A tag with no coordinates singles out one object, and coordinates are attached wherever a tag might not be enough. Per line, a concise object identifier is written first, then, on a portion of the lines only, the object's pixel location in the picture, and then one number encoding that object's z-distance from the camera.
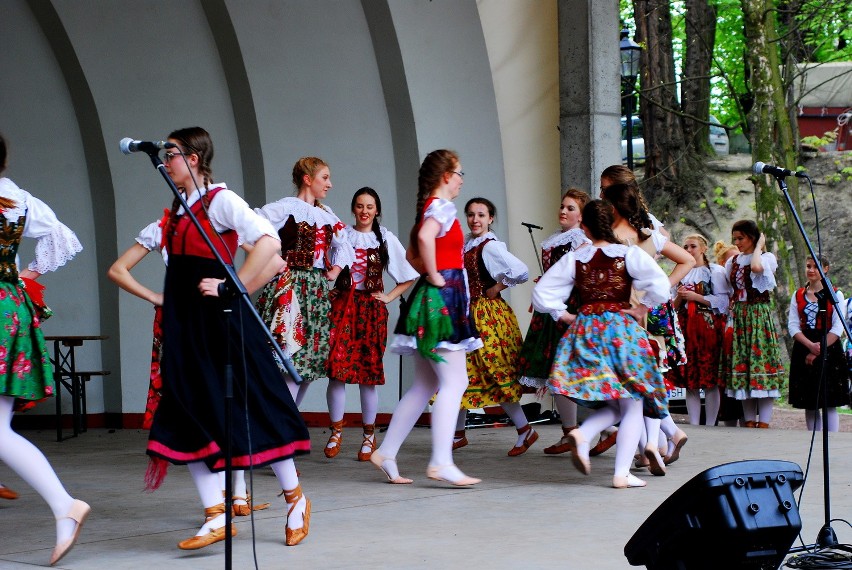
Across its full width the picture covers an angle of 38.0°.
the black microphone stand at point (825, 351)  4.29
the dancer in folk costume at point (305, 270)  6.89
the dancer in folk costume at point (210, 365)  4.42
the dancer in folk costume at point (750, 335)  10.00
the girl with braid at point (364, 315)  7.39
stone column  9.55
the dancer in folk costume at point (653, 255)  6.41
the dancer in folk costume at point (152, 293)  5.14
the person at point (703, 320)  10.56
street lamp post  14.39
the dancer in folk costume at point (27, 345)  4.39
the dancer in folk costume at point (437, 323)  6.01
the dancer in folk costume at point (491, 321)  7.43
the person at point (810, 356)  9.77
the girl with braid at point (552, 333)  7.28
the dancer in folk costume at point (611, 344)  6.02
